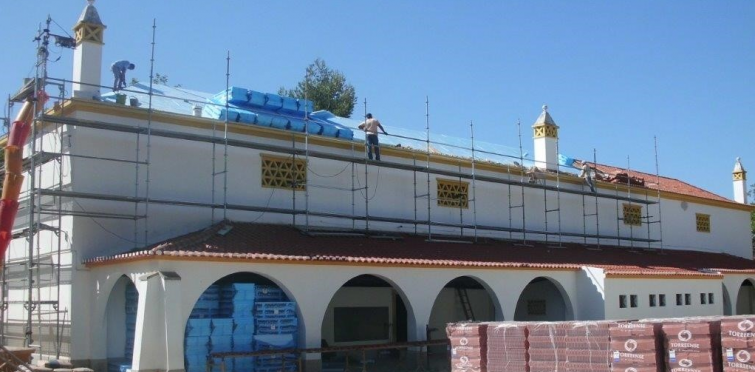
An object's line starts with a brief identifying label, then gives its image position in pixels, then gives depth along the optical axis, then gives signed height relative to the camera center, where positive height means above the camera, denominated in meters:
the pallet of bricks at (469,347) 14.00 -0.92
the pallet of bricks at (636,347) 11.72 -0.79
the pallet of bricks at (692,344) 11.21 -0.72
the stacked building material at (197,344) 15.39 -0.92
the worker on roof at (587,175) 28.42 +4.22
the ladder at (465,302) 23.61 -0.21
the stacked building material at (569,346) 12.35 -0.82
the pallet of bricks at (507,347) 13.27 -0.89
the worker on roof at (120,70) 19.12 +5.45
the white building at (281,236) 16.72 +1.50
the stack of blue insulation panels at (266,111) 19.67 +4.75
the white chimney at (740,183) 37.31 +5.16
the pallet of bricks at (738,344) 10.74 -0.69
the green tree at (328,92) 46.97 +12.26
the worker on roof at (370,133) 21.70 +4.42
